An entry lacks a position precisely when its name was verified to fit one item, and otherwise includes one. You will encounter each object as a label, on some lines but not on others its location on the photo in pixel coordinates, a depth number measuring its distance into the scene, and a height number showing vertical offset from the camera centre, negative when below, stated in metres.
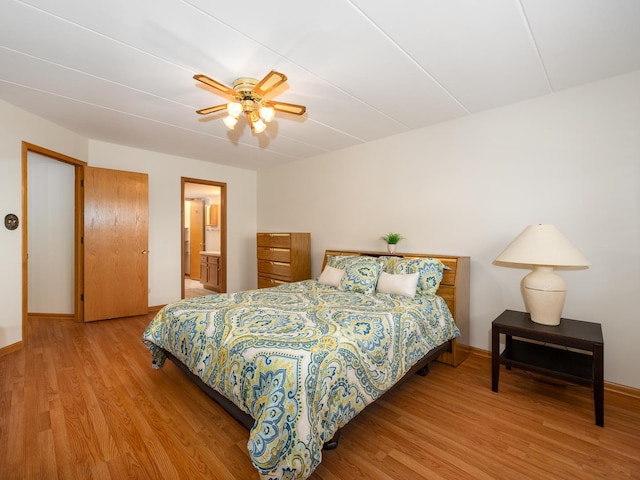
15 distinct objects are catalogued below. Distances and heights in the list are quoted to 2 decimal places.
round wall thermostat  2.92 +0.10
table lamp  2.15 -0.18
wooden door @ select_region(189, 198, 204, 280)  7.66 -0.06
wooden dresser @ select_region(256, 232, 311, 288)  4.40 -0.37
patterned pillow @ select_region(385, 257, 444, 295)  2.75 -0.34
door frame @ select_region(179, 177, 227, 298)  5.31 +0.02
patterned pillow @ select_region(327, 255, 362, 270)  3.36 -0.31
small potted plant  3.48 -0.06
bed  1.33 -0.68
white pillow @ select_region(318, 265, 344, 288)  3.27 -0.48
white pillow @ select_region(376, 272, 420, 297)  2.75 -0.47
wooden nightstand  1.92 -0.94
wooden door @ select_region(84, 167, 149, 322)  3.93 -0.16
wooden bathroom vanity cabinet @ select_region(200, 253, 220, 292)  6.00 -0.81
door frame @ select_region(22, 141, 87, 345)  3.62 +0.05
